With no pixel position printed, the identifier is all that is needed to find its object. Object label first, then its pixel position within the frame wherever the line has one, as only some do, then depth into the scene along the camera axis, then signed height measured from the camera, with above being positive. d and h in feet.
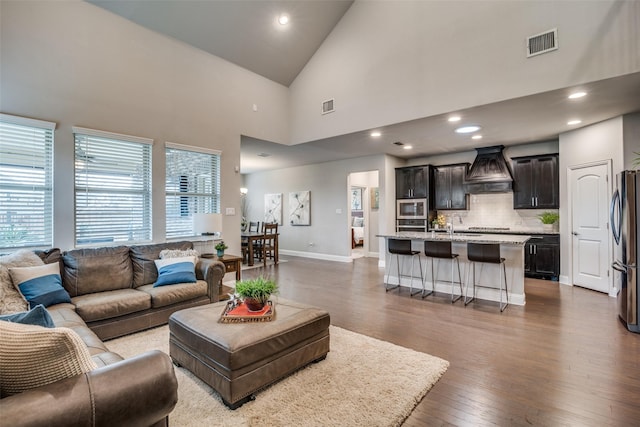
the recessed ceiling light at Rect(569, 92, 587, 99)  12.42 +4.80
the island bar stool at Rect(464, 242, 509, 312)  13.55 -1.95
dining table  24.74 -2.14
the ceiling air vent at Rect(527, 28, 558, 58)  11.91 +6.72
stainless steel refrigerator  11.03 -1.35
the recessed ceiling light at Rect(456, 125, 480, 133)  17.24 +4.80
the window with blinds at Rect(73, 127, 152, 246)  13.16 +1.32
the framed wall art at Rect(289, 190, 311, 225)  29.58 +0.61
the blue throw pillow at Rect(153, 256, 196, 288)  11.98 -2.24
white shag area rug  6.40 -4.28
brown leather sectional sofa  3.57 -2.39
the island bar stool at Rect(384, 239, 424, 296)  16.37 -2.12
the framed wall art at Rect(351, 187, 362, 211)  35.29 +1.67
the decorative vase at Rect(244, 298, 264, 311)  8.21 -2.42
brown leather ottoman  6.72 -3.21
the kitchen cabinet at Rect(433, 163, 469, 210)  23.54 +2.02
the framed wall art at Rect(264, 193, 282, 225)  32.22 +0.69
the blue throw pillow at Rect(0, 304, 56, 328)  4.56 -1.54
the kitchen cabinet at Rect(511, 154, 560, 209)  19.58 +1.94
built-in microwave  24.53 +0.31
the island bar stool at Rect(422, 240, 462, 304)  15.02 -1.96
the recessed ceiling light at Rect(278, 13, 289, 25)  16.92 +10.97
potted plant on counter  19.54 -0.51
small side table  14.82 -2.49
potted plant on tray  8.20 -2.11
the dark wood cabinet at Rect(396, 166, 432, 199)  24.35 +2.52
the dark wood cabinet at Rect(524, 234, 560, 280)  18.66 -2.86
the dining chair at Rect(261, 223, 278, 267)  25.39 -2.43
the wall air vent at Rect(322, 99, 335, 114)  19.39 +6.89
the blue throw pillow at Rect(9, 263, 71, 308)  9.04 -2.08
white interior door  15.87 -0.87
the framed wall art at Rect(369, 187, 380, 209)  32.60 +1.68
